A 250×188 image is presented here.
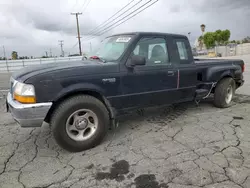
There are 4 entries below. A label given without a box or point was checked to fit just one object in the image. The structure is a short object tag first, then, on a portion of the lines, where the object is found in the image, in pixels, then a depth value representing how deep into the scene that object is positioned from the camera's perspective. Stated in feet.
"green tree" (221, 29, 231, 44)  187.62
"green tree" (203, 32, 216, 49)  188.34
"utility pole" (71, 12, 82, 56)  121.00
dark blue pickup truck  9.16
